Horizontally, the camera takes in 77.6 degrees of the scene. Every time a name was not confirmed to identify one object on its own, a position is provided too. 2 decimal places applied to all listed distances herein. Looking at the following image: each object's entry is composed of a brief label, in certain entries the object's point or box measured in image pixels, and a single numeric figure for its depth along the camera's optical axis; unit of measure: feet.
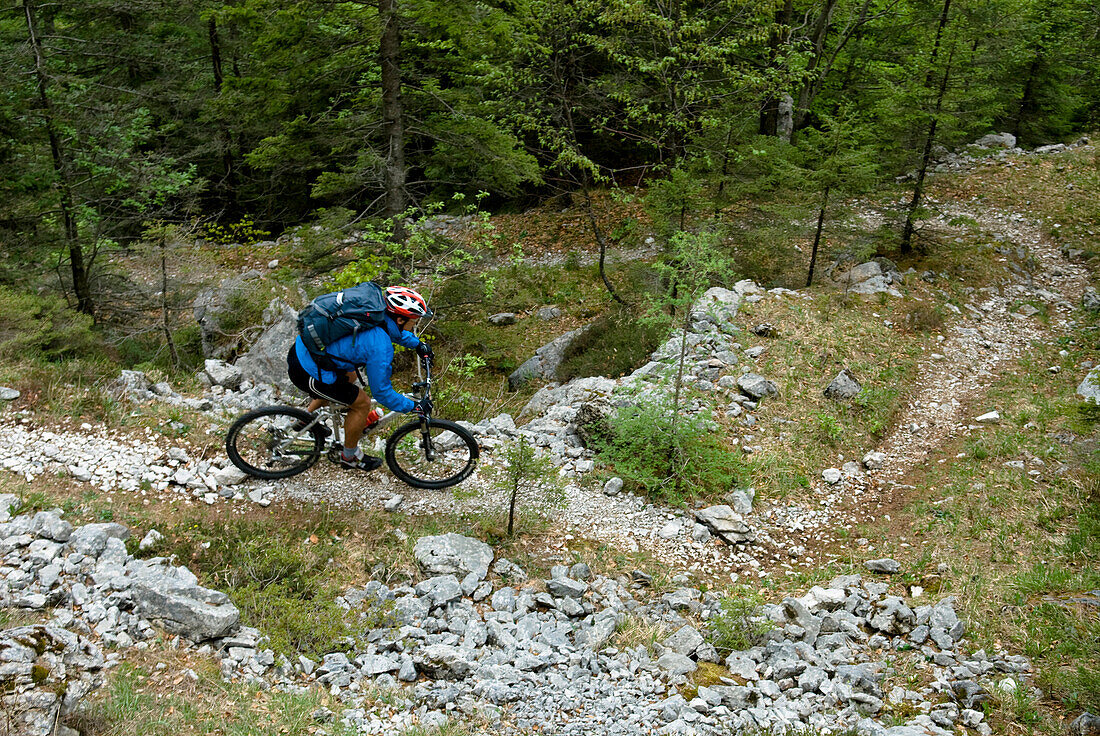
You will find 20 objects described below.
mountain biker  21.90
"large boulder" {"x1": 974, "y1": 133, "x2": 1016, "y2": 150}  82.58
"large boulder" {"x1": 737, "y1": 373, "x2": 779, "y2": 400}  35.17
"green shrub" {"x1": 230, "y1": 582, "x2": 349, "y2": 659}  17.67
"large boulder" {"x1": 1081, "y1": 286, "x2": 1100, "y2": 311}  47.24
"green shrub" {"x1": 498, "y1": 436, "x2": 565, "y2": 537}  23.31
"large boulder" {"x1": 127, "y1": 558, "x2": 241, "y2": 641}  16.85
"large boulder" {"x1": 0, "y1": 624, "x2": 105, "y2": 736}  12.69
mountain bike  23.97
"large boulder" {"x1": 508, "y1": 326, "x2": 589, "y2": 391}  44.29
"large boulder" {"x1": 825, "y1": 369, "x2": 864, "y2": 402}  35.99
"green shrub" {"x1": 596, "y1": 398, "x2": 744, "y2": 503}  28.68
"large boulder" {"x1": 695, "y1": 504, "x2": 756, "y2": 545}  26.71
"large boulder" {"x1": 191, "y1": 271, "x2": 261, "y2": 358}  44.19
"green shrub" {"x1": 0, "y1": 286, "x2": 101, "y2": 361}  32.22
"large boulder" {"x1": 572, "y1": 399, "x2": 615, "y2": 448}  31.22
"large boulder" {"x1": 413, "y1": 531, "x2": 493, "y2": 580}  21.44
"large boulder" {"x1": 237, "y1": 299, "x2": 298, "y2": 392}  35.60
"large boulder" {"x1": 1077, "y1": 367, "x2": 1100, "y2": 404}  34.58
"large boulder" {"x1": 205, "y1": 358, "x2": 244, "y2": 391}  34.35
